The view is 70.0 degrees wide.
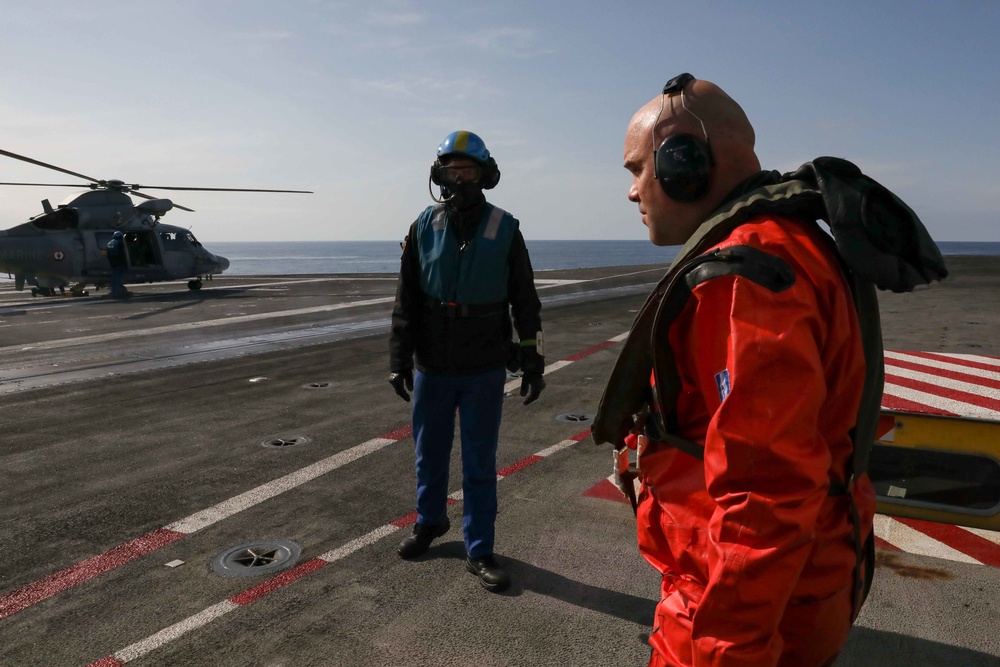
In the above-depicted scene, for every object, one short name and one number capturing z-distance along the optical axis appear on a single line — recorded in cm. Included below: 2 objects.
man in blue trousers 423
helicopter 2367
